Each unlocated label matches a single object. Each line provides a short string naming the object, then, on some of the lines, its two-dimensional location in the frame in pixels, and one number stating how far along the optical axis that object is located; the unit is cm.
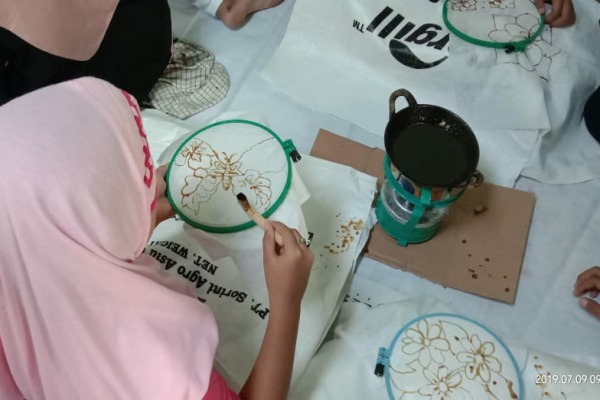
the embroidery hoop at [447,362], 75
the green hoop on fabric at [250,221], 84
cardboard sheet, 90
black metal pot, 79
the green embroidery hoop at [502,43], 107
